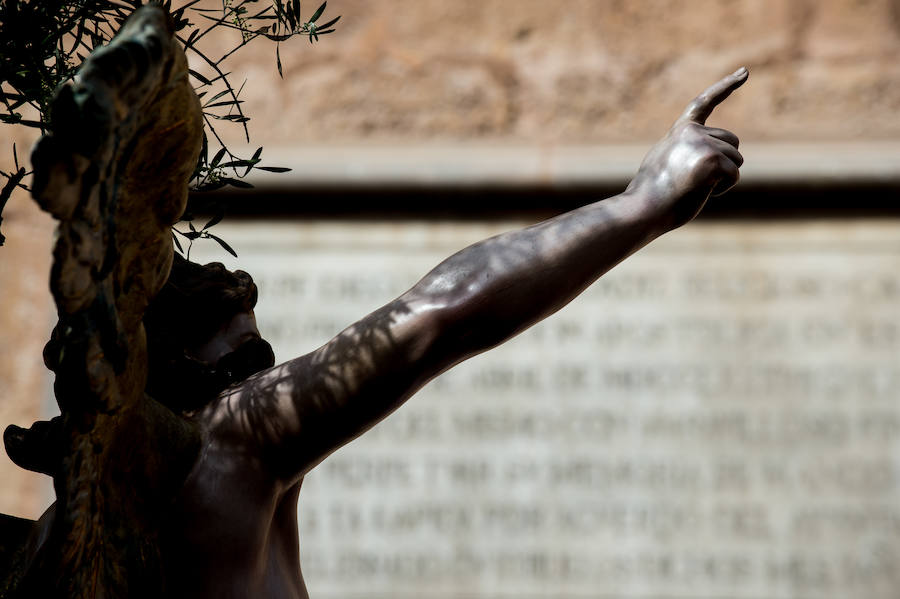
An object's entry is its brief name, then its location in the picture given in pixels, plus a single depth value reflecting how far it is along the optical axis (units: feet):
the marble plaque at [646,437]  36.13
